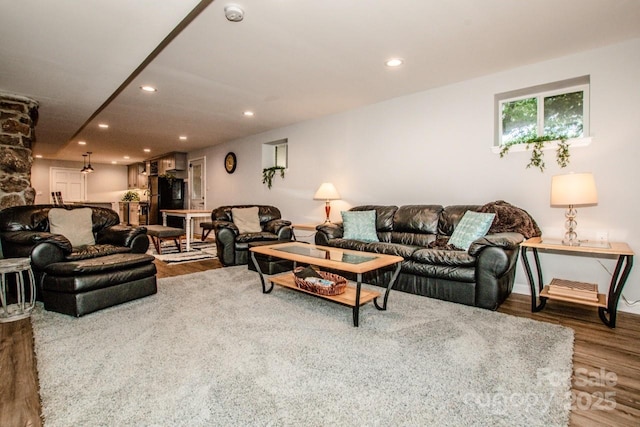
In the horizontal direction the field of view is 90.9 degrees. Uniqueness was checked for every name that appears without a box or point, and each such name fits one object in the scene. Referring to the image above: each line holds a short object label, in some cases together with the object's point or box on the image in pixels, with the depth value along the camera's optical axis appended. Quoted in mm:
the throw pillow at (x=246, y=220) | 5043
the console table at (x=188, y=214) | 5938
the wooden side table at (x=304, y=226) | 4812
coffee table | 2477
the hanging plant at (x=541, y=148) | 3156
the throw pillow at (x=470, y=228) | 3146
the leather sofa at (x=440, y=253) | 2783
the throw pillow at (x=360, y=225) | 4086
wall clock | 7317
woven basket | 2670
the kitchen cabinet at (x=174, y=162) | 8892
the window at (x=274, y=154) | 6547
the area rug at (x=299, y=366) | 1461
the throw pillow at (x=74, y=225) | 3406
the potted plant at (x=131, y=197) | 11062
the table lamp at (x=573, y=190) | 2613
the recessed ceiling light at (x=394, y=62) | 3180
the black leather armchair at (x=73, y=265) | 2662
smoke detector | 2266
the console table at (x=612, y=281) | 2436
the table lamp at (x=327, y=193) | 4773
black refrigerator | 8594
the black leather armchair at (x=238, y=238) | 4512
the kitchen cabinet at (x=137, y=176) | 10888
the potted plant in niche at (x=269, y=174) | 6191
